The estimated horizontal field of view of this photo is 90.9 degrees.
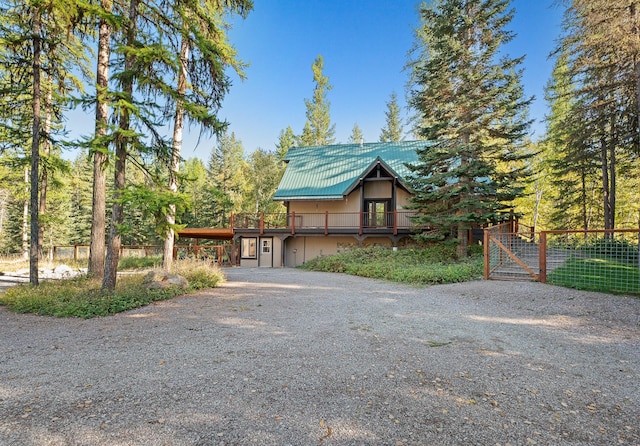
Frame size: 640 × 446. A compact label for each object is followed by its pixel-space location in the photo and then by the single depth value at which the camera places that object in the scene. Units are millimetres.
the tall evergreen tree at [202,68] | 7840
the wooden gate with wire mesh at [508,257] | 9312
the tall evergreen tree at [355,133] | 39656
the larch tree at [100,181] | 8445
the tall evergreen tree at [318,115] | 32156
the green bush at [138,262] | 16641
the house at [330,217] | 17391
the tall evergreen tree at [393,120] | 35812
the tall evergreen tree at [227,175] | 32188
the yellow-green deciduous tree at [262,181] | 32312
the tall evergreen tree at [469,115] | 12523
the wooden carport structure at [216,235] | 19547
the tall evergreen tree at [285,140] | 34941
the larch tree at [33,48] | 8281
